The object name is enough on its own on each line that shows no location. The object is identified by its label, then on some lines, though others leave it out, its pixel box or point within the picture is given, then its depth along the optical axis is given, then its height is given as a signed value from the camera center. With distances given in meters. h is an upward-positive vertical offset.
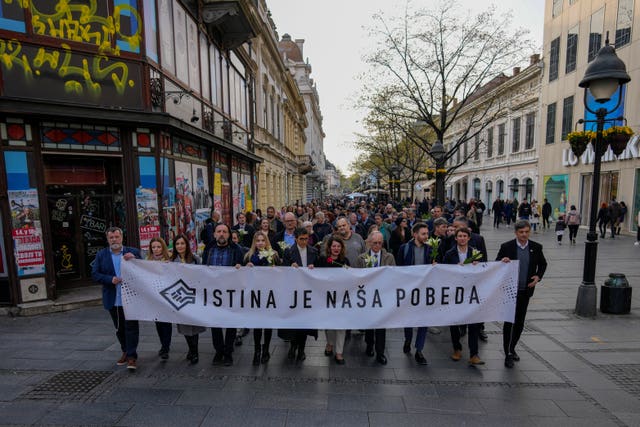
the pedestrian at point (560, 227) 15.48 -1.67
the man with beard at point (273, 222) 10.11 -0.88
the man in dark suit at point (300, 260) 5.05 -1.00
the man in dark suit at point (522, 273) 4.78 -1.14
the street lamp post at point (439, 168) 14.52 +1.08
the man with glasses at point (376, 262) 4.95 -1.02
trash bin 6.51 -1.97
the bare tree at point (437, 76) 16.08 +5.47
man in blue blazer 4.69 -1.19
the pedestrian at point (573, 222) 15.37 -1.41
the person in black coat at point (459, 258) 4.86 -0.96
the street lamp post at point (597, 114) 6.20 +1.37
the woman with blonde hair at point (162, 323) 4.95 -1.88
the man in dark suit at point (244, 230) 8.63 -0.95
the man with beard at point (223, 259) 4.93 -0.96
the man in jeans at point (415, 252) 5.26 -0.94
